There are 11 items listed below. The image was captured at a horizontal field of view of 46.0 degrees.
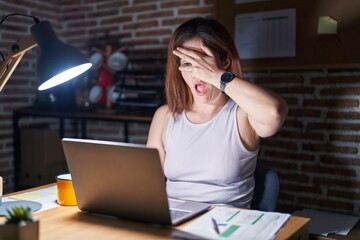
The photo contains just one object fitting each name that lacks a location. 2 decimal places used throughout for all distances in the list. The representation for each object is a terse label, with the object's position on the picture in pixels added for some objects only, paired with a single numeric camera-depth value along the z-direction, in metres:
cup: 1.32
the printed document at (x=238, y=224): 1.01
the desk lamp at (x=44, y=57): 1.24
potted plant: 0.91
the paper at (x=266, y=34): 2.53
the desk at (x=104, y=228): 1.04
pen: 1.03
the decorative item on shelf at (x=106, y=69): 3.09
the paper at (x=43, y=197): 1.34
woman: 1.47
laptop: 1.05
